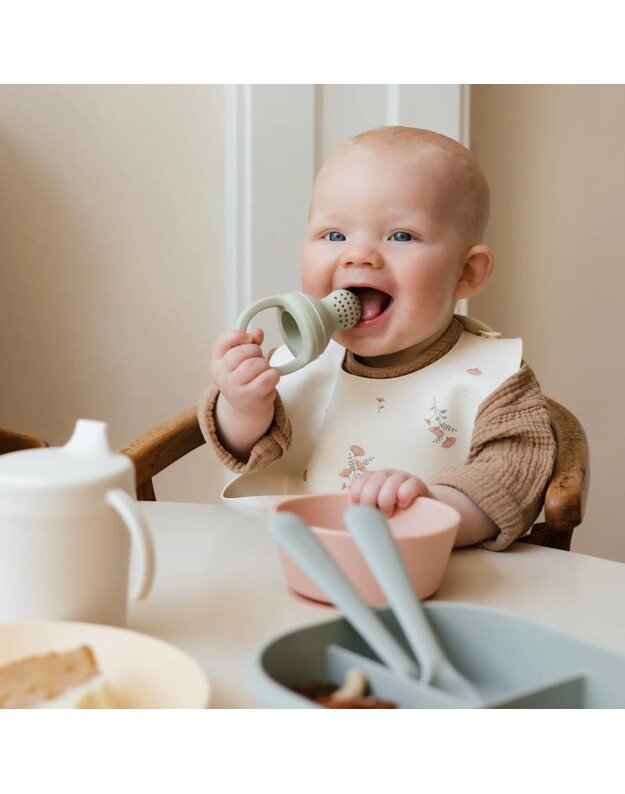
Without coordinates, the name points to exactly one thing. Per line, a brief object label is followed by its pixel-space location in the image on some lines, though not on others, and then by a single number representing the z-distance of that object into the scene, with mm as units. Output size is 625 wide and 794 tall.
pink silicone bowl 757
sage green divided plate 571
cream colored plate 602
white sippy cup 644
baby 1162
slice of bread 578
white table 741
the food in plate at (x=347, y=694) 580
